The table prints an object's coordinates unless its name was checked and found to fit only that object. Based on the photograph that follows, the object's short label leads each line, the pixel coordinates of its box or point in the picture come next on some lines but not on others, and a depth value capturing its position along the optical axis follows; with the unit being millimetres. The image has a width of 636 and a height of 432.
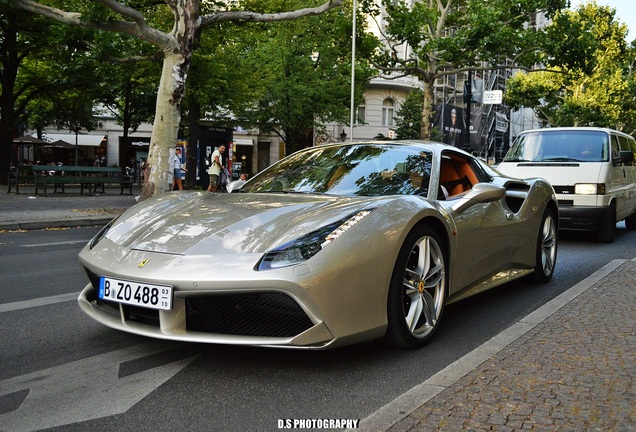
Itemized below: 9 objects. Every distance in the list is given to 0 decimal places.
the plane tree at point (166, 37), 12477
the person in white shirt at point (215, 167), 20344
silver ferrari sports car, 3027
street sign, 19856
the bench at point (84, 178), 18641
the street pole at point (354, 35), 22219
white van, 9164
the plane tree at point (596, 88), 41656
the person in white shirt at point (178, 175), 19969
